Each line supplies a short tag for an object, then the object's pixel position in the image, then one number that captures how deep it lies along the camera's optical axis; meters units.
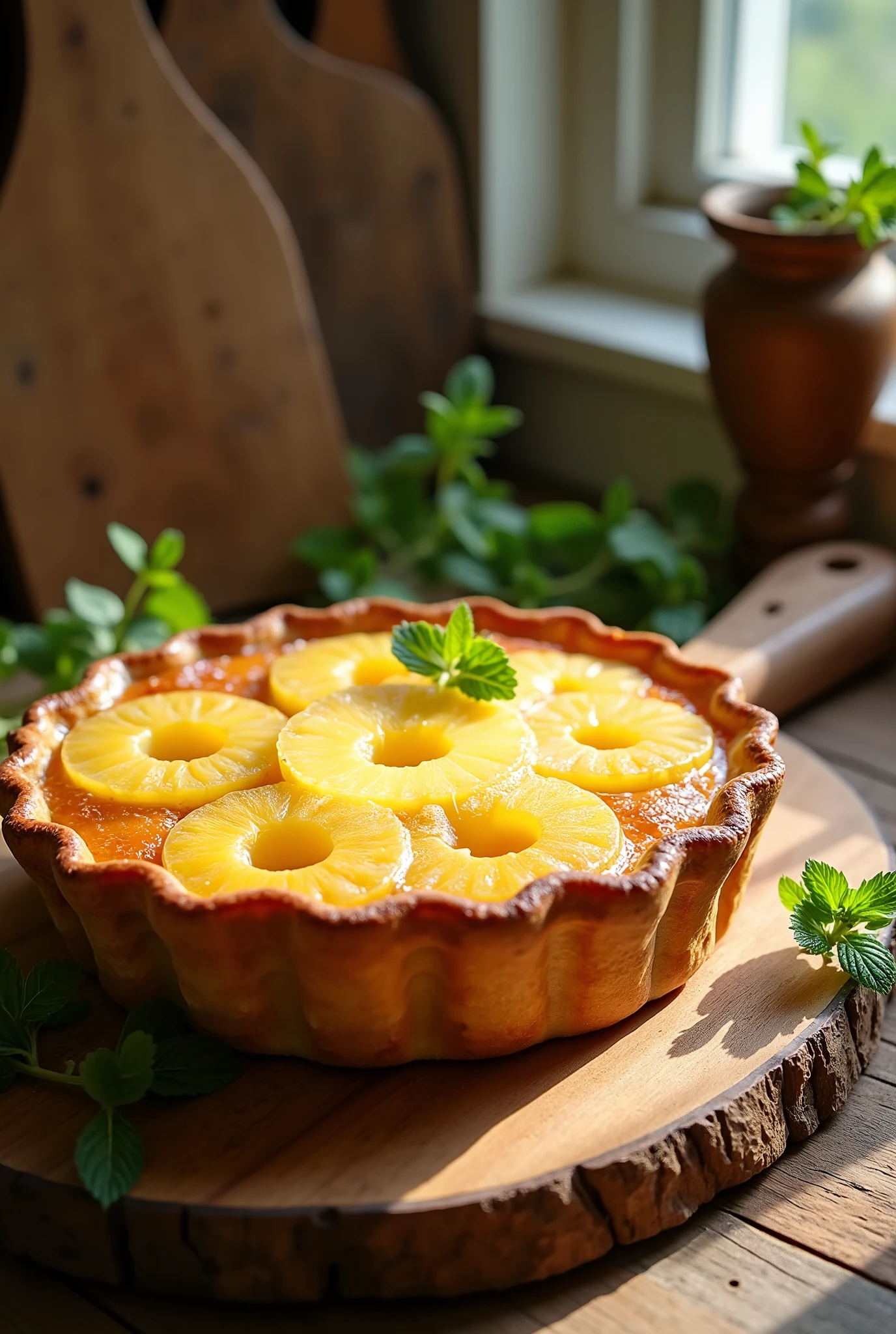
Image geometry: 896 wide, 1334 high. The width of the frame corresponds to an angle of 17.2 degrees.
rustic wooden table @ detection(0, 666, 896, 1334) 0.89
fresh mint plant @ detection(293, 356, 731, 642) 1.21
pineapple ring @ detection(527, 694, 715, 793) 0.99
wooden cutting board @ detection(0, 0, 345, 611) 1.17
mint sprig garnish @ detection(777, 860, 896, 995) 0.98
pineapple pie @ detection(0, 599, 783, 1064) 0.92
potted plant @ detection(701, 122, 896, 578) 1.15
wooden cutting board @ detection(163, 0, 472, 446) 1.24
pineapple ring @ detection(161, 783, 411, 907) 0.93
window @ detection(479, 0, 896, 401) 1.29
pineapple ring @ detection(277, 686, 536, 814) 0.97
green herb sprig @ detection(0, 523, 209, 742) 1.13
